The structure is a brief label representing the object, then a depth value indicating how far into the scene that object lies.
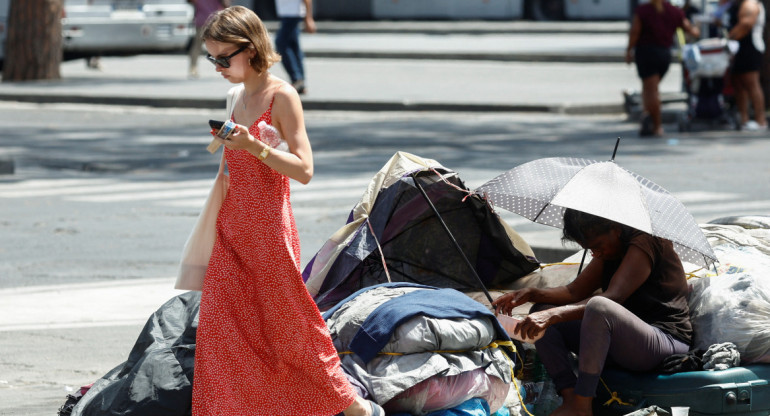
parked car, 46.53
